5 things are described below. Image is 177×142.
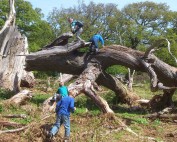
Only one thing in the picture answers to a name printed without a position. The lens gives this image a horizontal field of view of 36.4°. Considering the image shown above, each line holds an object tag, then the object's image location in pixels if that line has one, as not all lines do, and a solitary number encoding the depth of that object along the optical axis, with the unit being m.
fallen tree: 9.35
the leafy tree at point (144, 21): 30.89
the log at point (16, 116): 6.79
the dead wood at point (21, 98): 8.02
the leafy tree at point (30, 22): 27.28
